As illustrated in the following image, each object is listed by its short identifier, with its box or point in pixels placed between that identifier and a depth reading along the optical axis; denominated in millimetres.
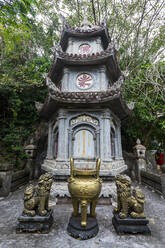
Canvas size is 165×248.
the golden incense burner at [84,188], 3311
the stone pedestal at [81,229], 3213
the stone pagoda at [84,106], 6168
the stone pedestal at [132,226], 3367
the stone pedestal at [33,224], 3377
